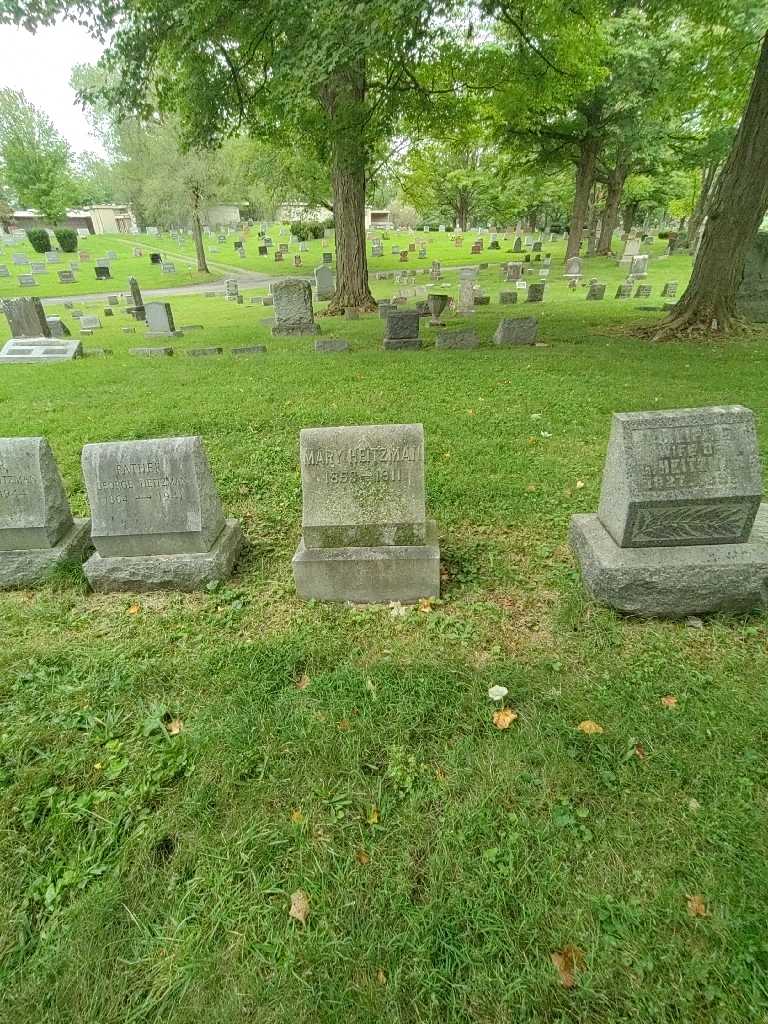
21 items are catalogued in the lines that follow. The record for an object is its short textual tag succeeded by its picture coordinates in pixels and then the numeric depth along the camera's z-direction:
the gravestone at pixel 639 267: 22.41
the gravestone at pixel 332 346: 11.30
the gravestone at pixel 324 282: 22.88
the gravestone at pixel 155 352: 12.04
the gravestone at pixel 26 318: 13.60
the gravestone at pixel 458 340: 10.84
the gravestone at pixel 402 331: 11.11
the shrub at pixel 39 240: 39.44
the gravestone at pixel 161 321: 14.62
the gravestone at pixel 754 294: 11.26
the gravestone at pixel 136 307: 18.14
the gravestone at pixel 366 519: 3.52
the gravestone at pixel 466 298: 15.28
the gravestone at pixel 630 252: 27.97
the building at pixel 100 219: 65.19
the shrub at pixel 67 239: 40.75
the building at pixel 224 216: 60.44
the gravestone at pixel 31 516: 3.81
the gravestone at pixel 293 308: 13.41
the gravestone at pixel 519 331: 10.73
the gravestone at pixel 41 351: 12.17
